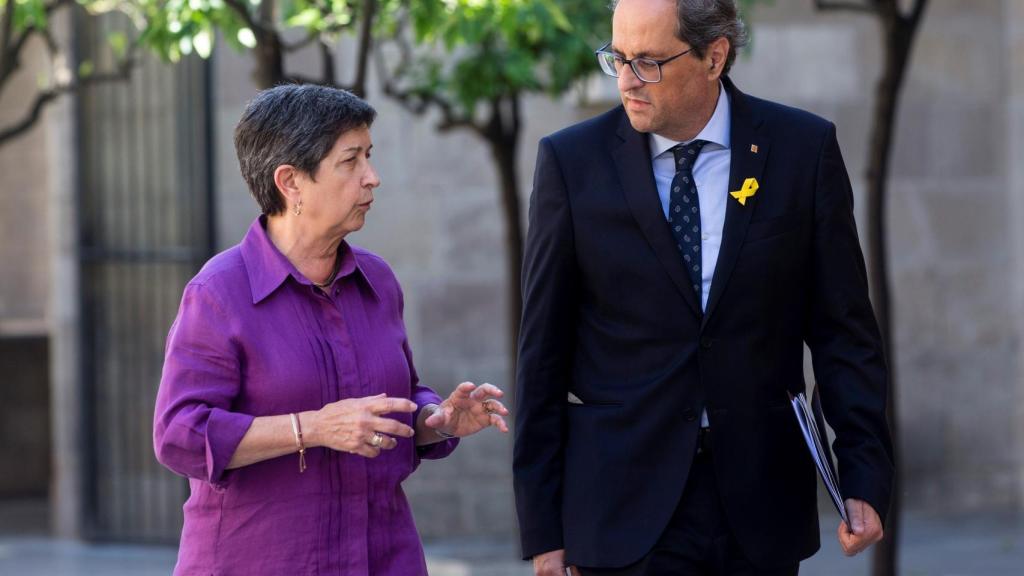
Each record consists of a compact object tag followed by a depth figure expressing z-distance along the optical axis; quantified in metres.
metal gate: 19.81
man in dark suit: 6.73
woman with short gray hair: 6.29
